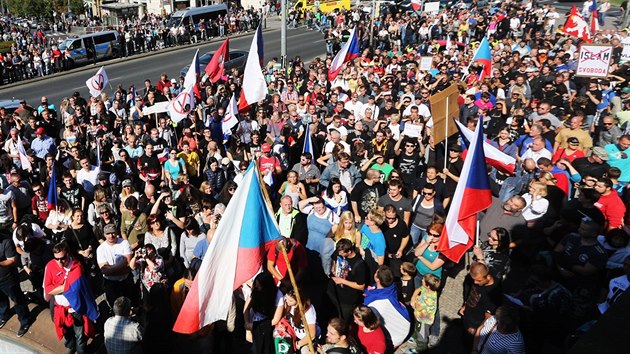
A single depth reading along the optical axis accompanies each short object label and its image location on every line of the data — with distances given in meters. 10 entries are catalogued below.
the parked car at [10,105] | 15.63
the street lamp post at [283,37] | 17.56
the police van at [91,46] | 29.17
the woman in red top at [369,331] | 5.16
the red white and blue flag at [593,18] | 21.19
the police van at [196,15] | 37.27
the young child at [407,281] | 5.94
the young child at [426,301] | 5.60
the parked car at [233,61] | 22.70
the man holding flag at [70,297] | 5.98
